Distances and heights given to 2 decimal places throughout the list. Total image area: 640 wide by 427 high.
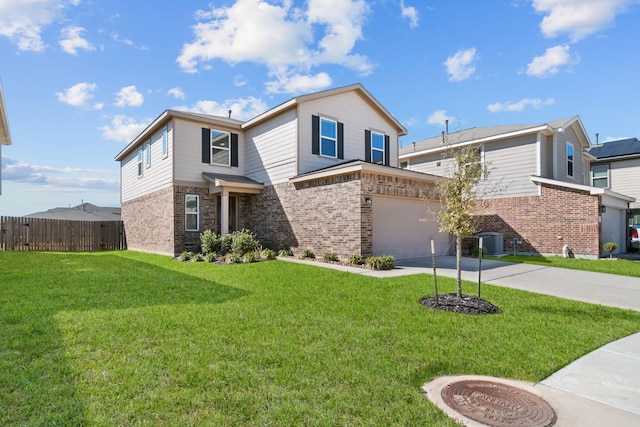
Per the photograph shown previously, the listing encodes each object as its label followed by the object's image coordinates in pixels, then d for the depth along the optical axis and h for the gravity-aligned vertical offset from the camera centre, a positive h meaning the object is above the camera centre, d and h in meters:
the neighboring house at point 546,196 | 14.23 +1.08
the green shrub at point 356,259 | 10.63 -1.19
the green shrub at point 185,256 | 12.80 -1.27
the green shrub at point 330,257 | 11.51 -1.19
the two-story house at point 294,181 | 11.66 +1.56
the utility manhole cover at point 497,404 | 2.71 -1.56
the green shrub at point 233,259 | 11.60 -1.26
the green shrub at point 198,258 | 12.55 -1.32
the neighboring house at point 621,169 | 20.84 +3.23
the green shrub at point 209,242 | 13.20 -0.77
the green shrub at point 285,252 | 13.31 -1.18
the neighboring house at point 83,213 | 22.19 +0.66
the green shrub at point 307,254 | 12.38 -1.17
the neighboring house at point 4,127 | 11.39 +3.62
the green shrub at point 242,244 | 12.48 -0.80
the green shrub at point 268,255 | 12.48 -1.21
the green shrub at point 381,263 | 10.03 -1.22
